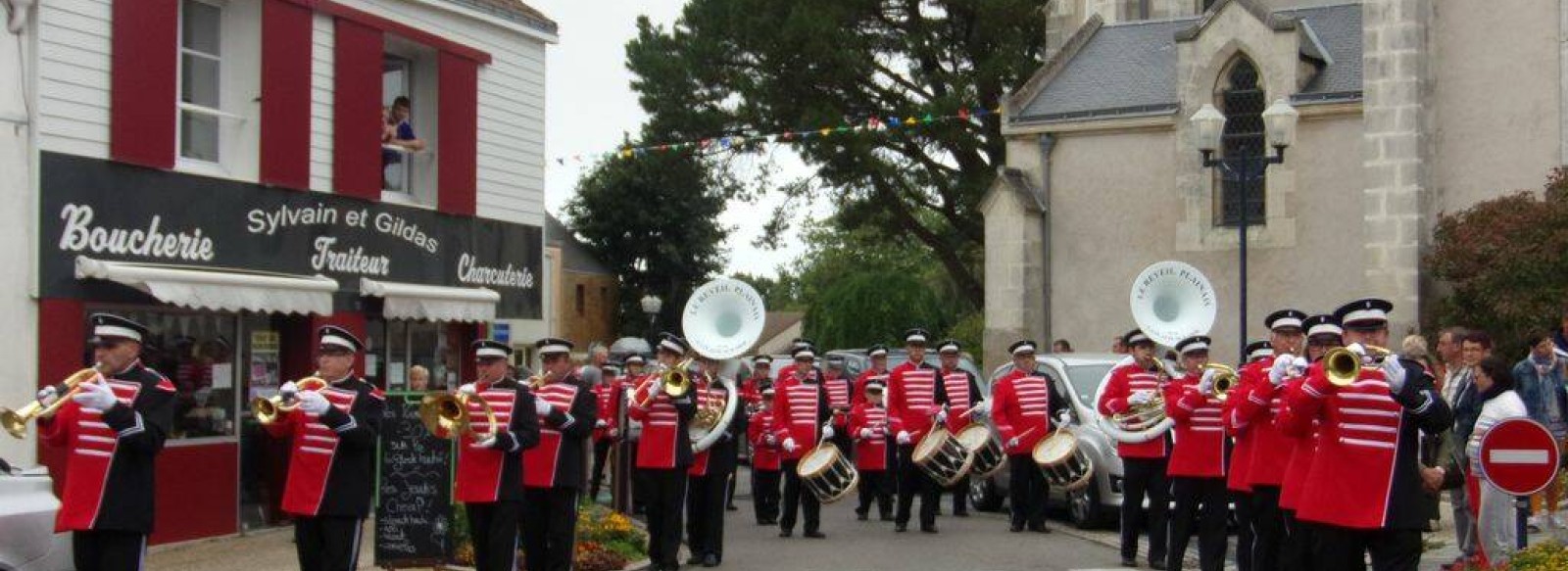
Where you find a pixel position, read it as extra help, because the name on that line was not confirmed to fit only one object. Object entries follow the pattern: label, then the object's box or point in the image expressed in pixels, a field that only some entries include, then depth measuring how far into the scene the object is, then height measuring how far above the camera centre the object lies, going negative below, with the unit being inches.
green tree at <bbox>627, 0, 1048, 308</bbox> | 1529.3 +190.1
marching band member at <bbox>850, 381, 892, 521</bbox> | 743.7 -51.2
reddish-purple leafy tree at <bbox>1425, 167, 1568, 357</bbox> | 922.1 +26.5
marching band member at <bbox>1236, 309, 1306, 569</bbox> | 446.9 -31.1
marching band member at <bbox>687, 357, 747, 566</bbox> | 603.8 -56.4
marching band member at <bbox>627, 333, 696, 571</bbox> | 575.2 -42.1
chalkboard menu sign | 536.7 -51.9
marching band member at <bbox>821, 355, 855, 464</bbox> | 799.1 -36.5
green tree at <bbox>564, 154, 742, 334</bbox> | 2321.6 +94.5
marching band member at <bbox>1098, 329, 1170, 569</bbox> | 583.8 -46.5
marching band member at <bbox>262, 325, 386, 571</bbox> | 426.6 -34.6
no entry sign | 395.9 -28.8
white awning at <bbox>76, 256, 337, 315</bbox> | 577.9 +7.3
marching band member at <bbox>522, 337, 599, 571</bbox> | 503.5 -41.8
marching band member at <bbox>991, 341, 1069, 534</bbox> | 709.3 -40.1
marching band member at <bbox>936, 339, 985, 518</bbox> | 740.0 -29.6
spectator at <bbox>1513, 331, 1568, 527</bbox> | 618.8 -22.7
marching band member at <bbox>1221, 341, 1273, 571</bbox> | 467.2 -35.9
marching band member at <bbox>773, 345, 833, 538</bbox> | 722.8 -38.2
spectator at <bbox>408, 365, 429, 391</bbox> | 714.2 -25.1
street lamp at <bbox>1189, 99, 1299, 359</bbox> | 862.5 +84.9
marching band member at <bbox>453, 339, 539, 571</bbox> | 470.3 -38.5
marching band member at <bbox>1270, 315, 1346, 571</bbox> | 387.9 -28.0
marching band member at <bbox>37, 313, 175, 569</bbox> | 391.5 -29.6
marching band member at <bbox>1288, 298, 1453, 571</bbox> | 366.6 -27.2
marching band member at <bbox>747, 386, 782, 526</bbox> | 764.6 -65.0
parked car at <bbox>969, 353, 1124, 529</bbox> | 703.7 -46.5
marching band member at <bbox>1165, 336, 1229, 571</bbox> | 525.7 -41.8
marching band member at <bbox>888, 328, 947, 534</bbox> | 727.7 -34.5
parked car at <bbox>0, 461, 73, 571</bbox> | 380.8 -42.5
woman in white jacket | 509.7 -47.6
